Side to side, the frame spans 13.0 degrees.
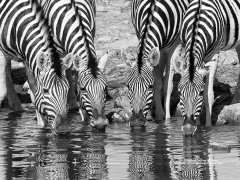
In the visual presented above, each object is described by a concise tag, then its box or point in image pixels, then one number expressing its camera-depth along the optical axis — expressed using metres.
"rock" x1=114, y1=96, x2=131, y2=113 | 18.14
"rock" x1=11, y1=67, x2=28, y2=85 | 21.42
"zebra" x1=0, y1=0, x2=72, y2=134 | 15.91
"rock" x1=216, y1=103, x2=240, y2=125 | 17.11
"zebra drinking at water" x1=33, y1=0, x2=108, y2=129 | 16.47
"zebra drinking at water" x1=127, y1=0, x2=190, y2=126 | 16.95
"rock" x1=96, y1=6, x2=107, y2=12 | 27.11
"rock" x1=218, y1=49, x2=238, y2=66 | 21.45
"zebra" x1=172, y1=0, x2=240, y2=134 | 16.12
